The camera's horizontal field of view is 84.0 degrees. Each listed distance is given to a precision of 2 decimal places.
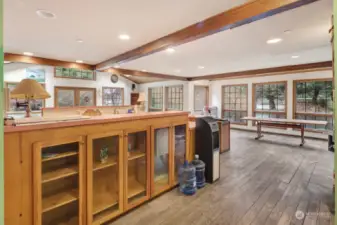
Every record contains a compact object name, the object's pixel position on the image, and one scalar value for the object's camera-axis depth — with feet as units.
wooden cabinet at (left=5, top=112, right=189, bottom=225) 4.84
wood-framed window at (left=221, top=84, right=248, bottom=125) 27.76
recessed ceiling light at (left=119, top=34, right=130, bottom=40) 11.28
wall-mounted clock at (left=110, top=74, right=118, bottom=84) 30.67
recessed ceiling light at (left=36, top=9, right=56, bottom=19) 8.21
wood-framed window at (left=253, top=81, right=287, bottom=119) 23.90
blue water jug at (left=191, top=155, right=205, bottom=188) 9.47
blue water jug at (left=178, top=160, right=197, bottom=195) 8.84
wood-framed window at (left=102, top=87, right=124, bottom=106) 29.78
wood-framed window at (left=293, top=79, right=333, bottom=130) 20.68
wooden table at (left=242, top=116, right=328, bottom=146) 18.15
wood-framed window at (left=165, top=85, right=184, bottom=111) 32.38
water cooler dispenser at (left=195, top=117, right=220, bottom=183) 9.83
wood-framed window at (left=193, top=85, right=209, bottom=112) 31.85
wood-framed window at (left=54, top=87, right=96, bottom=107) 24.89
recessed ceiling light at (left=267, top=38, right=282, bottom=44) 11.53
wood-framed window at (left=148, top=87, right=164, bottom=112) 34.94
